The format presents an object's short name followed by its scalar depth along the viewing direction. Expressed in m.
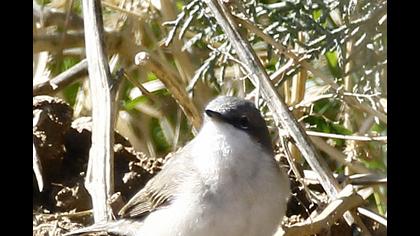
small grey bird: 6.89
